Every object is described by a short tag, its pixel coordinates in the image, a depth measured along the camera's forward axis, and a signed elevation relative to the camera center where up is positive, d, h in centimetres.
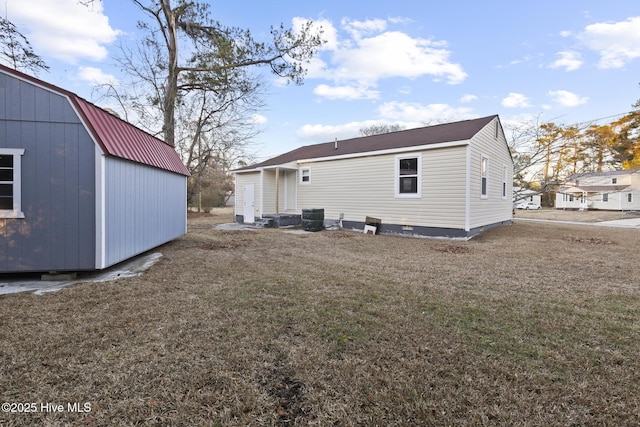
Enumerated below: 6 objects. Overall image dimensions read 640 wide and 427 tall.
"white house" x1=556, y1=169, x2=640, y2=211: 2831 +172
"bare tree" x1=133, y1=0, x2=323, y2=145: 1389 +760
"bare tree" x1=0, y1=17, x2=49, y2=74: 671 +368
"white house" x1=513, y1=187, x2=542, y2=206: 1728 +102
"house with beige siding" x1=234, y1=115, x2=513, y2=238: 974 +108
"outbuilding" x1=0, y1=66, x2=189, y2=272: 454 +41
